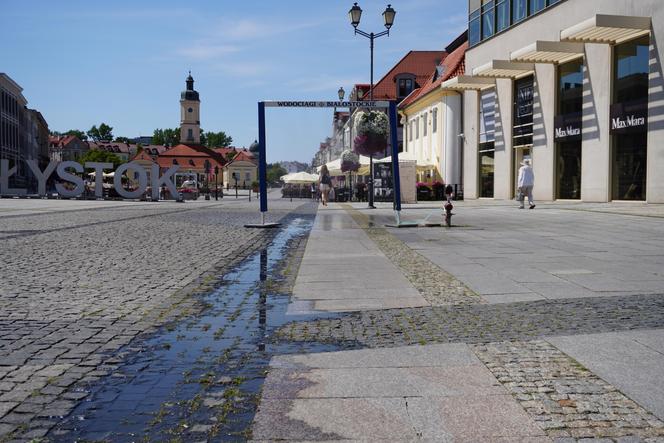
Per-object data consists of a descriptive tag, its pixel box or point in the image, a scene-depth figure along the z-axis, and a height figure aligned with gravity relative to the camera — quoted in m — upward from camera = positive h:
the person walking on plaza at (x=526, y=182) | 23.61 -0.38
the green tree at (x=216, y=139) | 195.25 +10.74
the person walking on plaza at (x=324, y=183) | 29.00 -0.40
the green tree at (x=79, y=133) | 192.02 +12.79
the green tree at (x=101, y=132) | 195.25 +13.25
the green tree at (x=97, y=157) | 133.00 +4.24
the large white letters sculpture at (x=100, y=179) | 43.62 -0.14
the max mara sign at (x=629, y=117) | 22.97 +1.89
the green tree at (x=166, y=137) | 186.38 +11.23
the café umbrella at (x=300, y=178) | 48.17 -0.26
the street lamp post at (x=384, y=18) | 25.31 +5.96
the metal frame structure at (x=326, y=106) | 15.10 +1.24
